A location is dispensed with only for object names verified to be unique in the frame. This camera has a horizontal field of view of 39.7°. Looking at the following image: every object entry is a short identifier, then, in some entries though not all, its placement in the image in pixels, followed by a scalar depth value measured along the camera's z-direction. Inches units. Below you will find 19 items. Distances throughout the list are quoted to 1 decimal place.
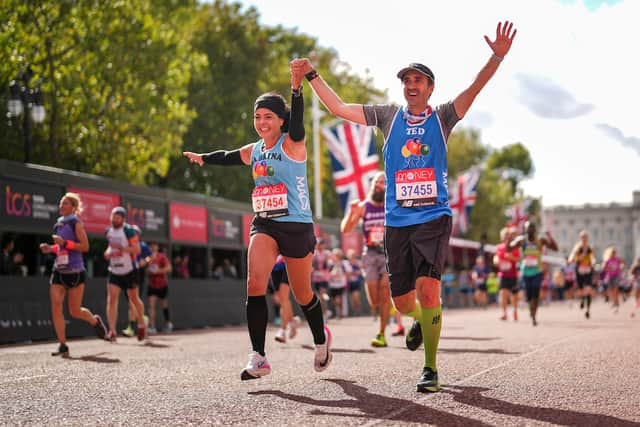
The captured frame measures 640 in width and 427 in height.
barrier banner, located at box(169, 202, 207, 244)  778.2
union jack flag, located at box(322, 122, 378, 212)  1190.9
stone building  6417.3
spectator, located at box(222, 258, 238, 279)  872.9
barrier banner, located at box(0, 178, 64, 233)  571.8
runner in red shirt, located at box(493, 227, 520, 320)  731.4
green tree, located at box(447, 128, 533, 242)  2527.1
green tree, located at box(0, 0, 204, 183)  876.0
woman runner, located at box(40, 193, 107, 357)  410.3
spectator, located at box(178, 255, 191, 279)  795.4
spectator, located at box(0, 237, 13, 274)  569.3
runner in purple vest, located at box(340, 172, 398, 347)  442.6
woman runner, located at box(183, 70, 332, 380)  249.9
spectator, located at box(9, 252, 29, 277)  593.6
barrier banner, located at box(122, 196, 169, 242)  712.4
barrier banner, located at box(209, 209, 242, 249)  844.0
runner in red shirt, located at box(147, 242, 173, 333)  692.1
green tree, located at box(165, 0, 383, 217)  1397.6
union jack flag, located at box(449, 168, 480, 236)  1716.3
